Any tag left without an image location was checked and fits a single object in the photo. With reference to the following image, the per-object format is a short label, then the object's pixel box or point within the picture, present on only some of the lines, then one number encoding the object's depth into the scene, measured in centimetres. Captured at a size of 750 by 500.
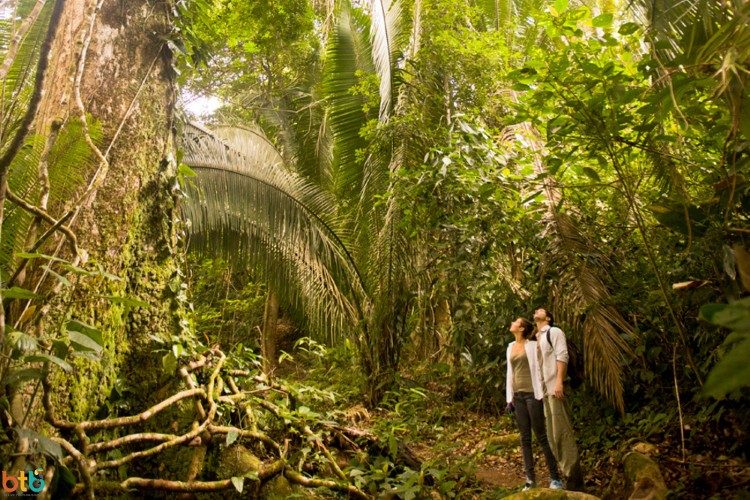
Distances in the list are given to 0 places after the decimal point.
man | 376
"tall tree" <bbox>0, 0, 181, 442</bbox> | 216
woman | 391
